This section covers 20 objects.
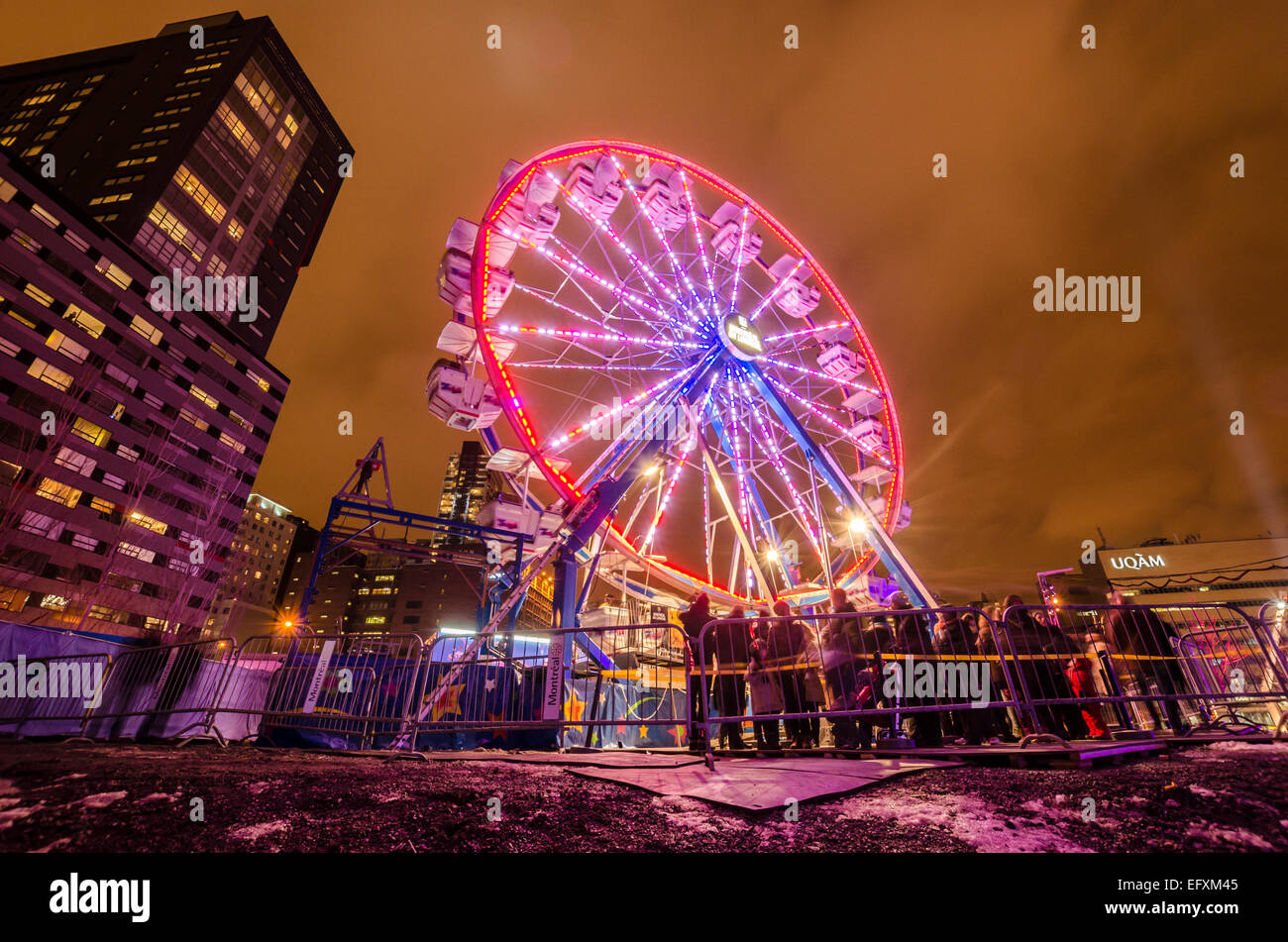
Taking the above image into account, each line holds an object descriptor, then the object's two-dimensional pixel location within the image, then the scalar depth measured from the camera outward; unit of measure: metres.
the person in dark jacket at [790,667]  7.02
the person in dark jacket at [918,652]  6.82
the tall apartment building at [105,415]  44.00
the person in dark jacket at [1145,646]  7.62
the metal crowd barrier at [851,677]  6.98
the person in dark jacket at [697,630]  7.40
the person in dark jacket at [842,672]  6.93
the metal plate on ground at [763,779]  4.02
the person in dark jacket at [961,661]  6.70
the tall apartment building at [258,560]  88.56
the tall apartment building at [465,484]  128.00
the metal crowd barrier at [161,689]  9.17
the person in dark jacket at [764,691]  7.11
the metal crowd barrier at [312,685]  8.42
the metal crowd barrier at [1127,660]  7.40
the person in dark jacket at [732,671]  7.28
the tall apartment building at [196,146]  59.09
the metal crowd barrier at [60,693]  9.37
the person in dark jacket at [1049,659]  7.35
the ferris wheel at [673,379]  13.14
